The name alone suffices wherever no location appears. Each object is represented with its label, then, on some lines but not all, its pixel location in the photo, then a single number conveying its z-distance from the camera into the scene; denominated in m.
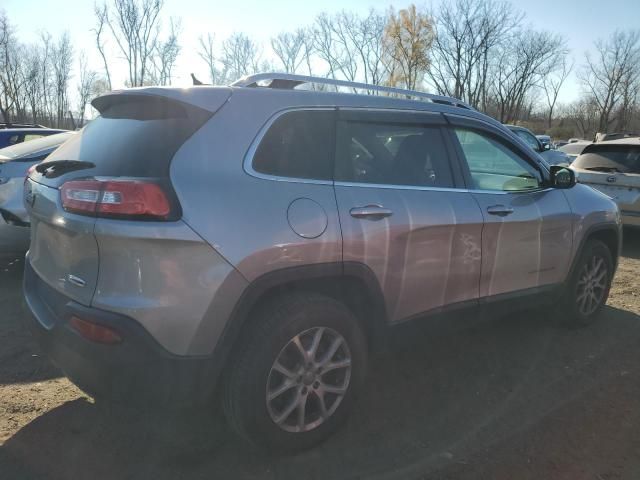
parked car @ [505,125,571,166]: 13.03
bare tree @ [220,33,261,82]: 40.28
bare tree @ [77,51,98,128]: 45.17
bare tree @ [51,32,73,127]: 41.97
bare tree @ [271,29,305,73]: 42.94
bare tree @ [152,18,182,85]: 38.25
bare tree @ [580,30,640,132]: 51.31
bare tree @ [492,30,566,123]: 47.44
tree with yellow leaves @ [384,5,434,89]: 41.88
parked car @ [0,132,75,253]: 4.81
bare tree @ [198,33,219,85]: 39.33
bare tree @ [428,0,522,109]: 41.47
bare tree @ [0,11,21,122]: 33.72
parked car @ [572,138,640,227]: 7.17
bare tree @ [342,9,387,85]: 43.94
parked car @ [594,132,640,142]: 18.37
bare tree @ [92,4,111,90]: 35.25
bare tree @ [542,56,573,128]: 61.84
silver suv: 2.12
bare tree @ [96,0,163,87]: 35.38
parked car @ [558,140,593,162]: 21.56
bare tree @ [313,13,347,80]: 44.41
